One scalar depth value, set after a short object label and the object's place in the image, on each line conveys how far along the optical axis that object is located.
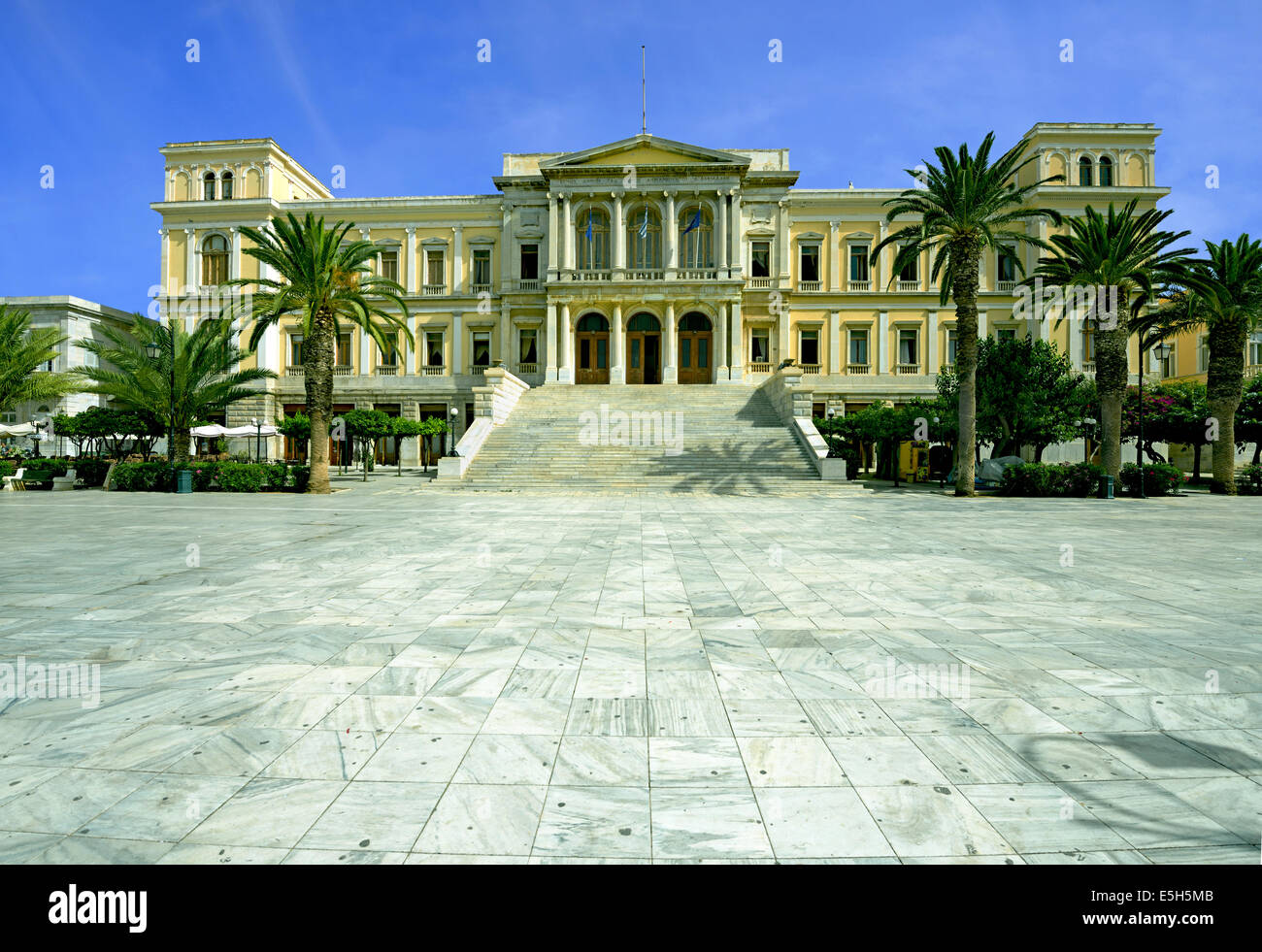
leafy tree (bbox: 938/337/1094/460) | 25.75
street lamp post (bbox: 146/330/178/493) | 25.03
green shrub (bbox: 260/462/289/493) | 24.72
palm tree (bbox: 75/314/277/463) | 24.62
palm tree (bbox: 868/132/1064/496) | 22.14
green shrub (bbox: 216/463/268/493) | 24.22
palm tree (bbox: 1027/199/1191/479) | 24.36
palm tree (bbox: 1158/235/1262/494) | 25.80
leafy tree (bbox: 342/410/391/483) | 29.05
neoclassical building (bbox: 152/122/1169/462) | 39.50
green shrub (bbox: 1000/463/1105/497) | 23.44
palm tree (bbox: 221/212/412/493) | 22.61
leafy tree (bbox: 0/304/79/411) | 28.48
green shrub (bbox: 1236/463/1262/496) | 27.44
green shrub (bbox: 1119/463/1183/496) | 24.59
